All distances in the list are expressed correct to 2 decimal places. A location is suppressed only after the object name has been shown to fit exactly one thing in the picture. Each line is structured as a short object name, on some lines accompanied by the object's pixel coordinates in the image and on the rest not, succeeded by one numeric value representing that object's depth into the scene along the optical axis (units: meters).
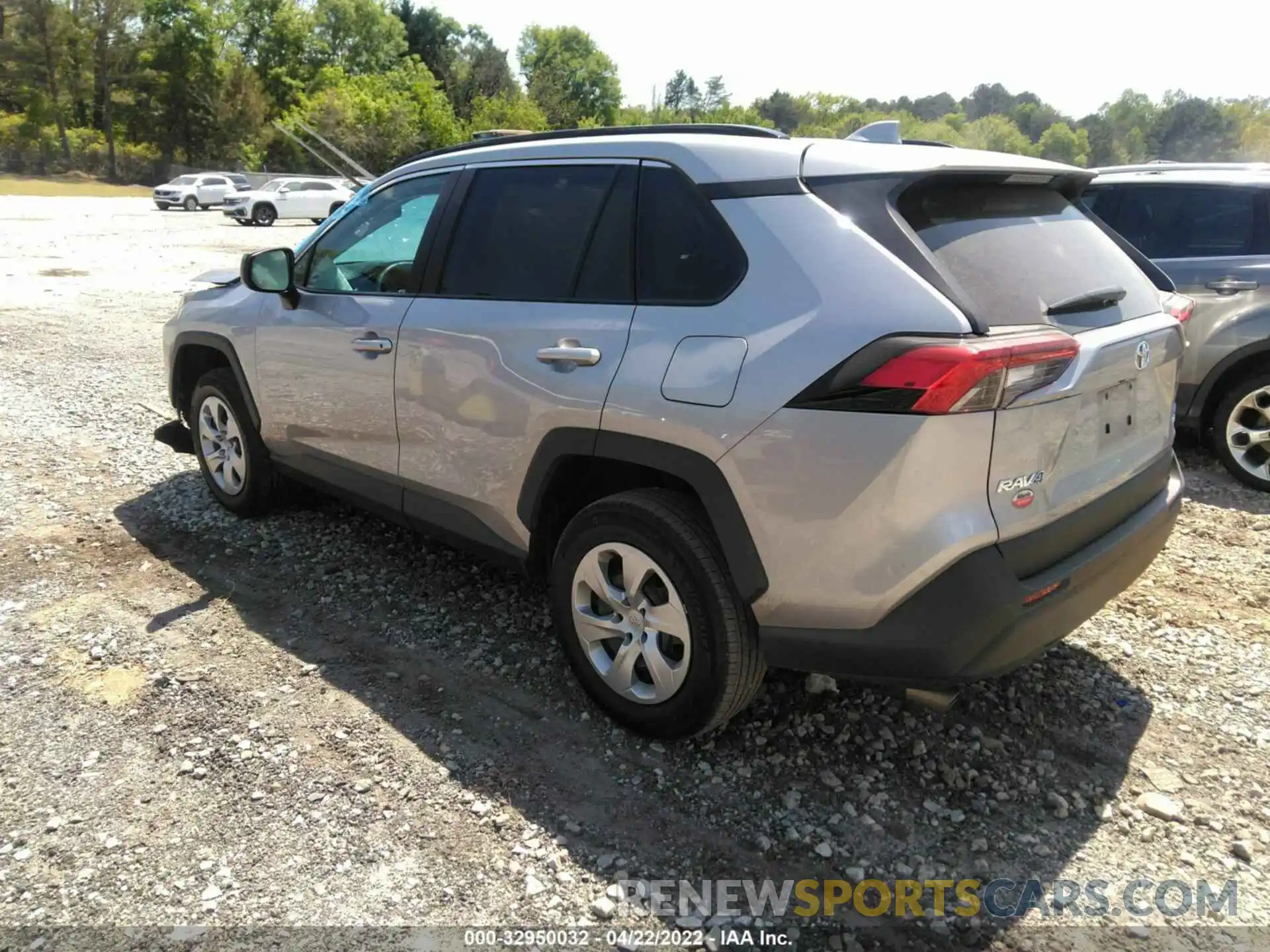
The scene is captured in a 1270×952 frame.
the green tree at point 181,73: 64.06
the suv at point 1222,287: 5.41
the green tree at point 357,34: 76.12
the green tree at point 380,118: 55.03
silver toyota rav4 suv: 2.31
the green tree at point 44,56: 60.88
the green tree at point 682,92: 142.25
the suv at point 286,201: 30.14
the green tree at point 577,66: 99.56
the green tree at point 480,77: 85.69
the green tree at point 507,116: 70.94
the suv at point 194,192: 36.34
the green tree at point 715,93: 143.71
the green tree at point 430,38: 87.31
